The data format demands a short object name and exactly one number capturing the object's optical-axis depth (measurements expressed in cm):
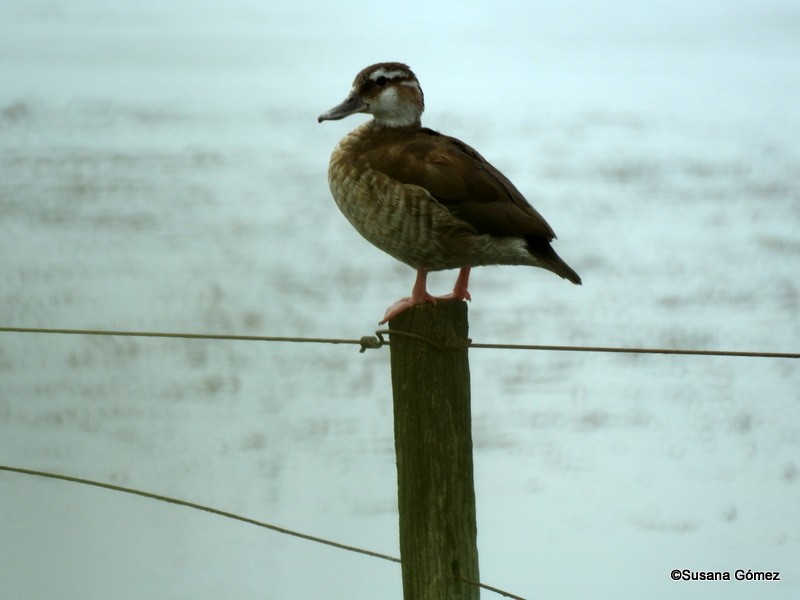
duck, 1196
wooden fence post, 1188
